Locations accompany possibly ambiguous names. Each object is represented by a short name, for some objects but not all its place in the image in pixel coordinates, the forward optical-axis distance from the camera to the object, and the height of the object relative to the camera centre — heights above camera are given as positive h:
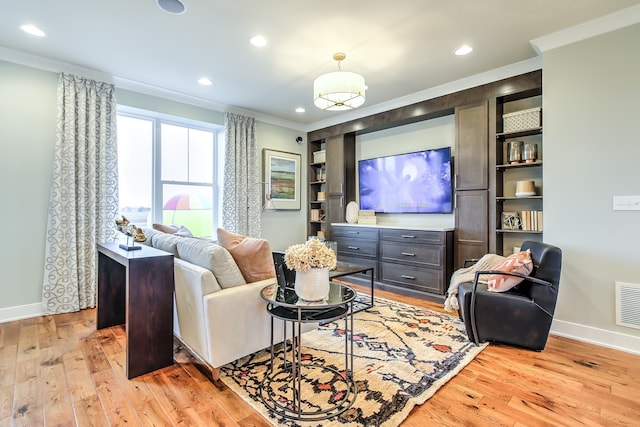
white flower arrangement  1.80 -0.28
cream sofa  1.99 -0.68
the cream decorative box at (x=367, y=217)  4.83 -0.09
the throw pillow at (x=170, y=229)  3.25 -0.20
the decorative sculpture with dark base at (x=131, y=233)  2.52 -0.19
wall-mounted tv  4.15 +0.44
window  4.05 +0.61
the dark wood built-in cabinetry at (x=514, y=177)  3.37 +0.42
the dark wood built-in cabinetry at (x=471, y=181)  3.61 +0.38
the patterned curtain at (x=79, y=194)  3.30 +0.20
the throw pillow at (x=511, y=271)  2.49 -0.50
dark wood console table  2.06 -0.70
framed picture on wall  5.30 +0.62
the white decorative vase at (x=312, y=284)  1.84 -0.45
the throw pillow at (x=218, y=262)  2.09 -0.37
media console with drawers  3.79 -0.62
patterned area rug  1.73 -1.14
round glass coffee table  1.70 -1.13
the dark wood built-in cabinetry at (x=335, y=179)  5.21 +0.59
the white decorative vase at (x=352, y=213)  5.01 -0.03
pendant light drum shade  2.67 +1.11
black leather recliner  2.37 -0.79
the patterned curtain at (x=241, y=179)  4.71 +0.53
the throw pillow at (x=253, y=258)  2.25 -0.35
